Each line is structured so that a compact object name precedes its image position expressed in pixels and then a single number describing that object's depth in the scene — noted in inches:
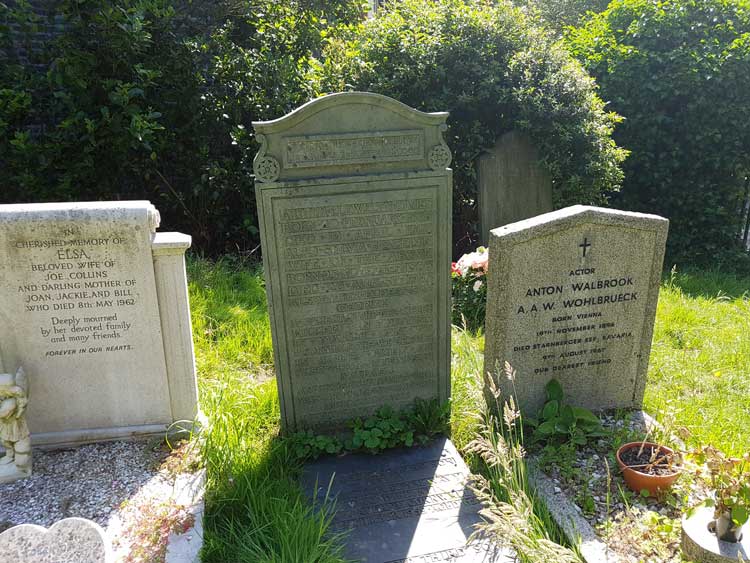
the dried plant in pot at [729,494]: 90.7
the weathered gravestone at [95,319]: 121.9
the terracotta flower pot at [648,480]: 116.1
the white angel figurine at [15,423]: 119.4
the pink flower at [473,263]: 205.9
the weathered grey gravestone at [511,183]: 245.8
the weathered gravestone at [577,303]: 132.6
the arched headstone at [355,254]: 127.8
